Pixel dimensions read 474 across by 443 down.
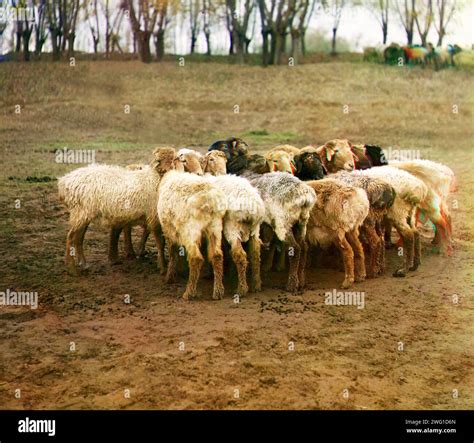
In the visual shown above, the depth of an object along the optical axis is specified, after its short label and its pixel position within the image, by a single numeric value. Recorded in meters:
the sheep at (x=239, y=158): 9.68
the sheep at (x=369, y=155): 10.90
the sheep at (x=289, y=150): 10.31
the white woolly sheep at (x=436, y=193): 10.13
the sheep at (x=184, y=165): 9.23
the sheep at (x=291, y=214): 8.44
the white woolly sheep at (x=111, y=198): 9.05
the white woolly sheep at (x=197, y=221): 8.07
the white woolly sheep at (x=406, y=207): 9.34
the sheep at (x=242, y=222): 8.12
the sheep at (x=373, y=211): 9.09
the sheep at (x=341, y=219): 8.64
